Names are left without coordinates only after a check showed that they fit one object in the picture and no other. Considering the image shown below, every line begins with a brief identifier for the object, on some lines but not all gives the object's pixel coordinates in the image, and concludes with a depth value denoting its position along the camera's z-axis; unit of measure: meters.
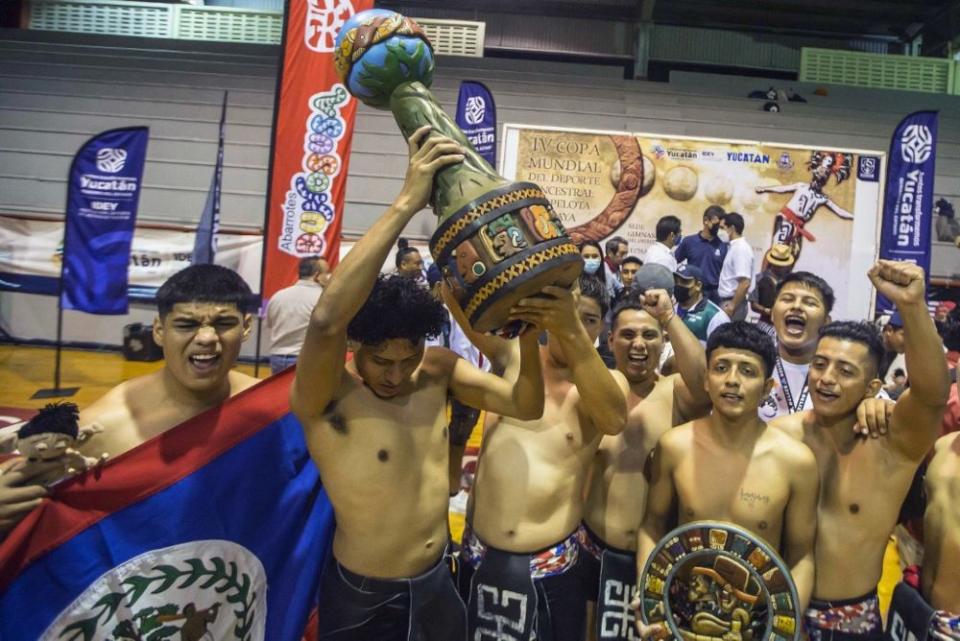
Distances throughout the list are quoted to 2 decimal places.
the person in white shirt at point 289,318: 5.32
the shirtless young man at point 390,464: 1.98
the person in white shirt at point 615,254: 7.44
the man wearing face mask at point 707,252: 7.10
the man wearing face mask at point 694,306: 4.26
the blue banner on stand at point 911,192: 7.21
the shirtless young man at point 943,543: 1.94
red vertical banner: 6.04
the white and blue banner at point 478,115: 7.89
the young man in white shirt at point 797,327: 2.70
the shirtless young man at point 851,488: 2.05
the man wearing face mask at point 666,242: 6.81
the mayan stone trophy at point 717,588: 1.69
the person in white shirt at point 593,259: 4.82
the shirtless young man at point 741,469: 2.02
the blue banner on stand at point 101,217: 6.68
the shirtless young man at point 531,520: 2.22
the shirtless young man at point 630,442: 2.34
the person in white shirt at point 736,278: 6.87
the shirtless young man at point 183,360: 1.96
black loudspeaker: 8.91
